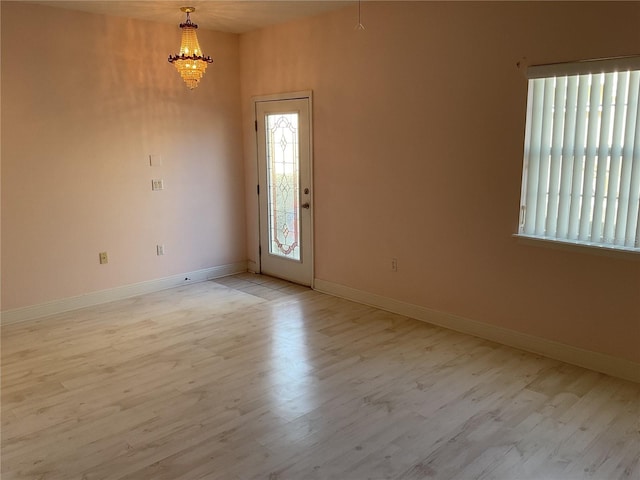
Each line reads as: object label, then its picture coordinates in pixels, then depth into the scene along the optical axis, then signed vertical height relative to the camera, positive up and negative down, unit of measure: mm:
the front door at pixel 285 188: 5359 -386
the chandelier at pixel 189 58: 4309 +800
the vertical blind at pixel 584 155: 3199 -29
